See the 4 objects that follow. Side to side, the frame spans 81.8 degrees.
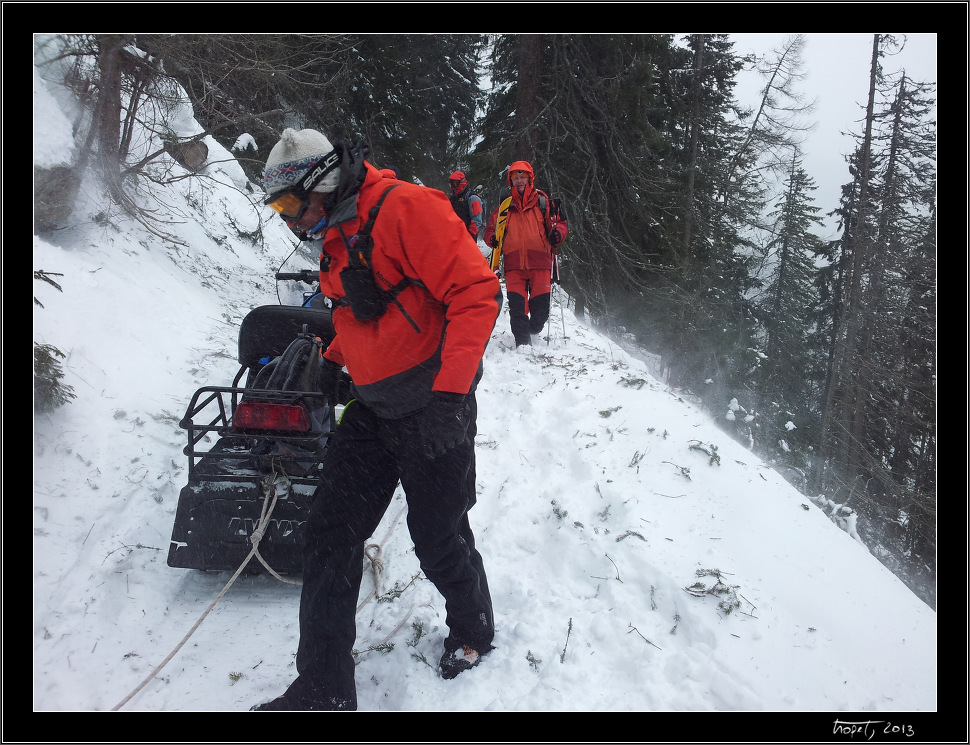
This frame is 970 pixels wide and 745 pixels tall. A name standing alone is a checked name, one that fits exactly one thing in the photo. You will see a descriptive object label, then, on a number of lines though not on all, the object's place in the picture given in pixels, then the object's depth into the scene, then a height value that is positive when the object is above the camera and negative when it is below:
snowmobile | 2.88 -0.54
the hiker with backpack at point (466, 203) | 7.48 +2.36
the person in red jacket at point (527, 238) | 6.46 +1.63
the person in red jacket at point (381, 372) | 1.97 +0.03
